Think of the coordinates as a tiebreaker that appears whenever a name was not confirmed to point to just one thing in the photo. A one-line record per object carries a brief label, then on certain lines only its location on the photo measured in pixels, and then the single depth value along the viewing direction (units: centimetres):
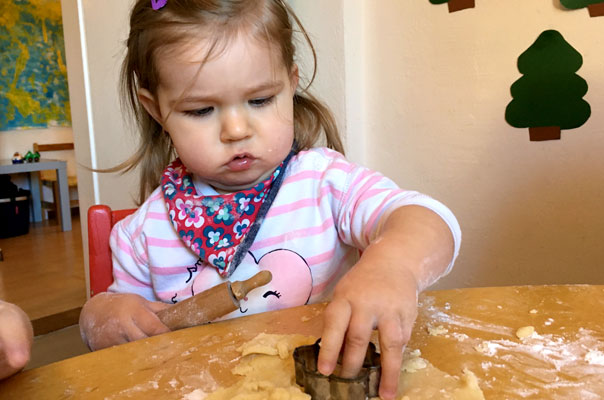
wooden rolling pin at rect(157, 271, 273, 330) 60
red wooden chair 94
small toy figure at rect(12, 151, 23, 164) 455
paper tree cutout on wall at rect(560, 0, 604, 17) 114
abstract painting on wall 502
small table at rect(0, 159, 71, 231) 440
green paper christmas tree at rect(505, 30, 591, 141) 120
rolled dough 46
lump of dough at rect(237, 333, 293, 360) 54
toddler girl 74
